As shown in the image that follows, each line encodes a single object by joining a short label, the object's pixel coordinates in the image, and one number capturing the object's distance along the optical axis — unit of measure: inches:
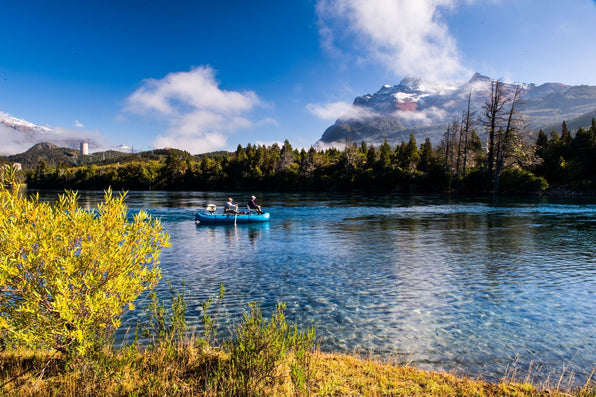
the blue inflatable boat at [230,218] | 1406.3
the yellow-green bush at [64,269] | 207.3
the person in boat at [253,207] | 1476.4
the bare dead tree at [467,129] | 3244.3
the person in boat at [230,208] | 1449.3
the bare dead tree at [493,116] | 2733.8
